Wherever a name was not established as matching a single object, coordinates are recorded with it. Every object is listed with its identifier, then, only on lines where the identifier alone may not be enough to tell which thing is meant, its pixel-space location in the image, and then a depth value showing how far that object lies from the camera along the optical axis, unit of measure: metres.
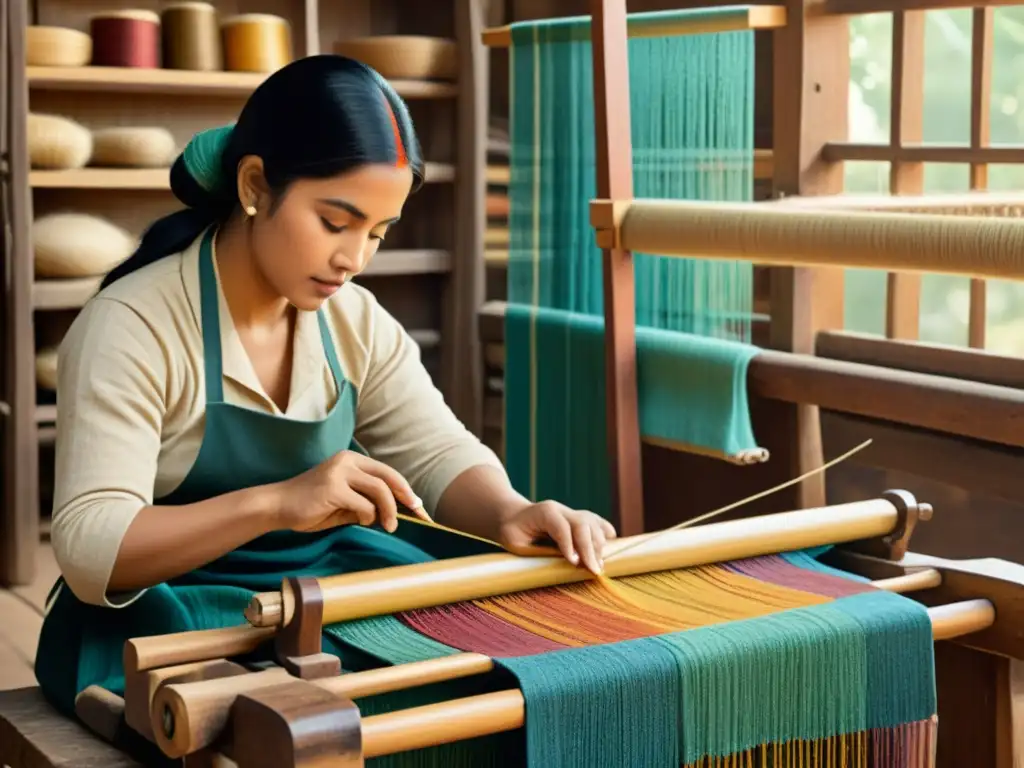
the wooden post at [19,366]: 3.60
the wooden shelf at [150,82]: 3.74
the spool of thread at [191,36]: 3.88
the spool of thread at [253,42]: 3.92
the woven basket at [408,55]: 4.10
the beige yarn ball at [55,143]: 3.68
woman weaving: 1.45
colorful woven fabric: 1.28
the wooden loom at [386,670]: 1.14
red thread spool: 3.78
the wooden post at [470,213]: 4.13
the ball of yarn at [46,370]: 3.74
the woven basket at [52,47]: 3.71
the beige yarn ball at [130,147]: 3.80
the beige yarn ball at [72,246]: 3.72
